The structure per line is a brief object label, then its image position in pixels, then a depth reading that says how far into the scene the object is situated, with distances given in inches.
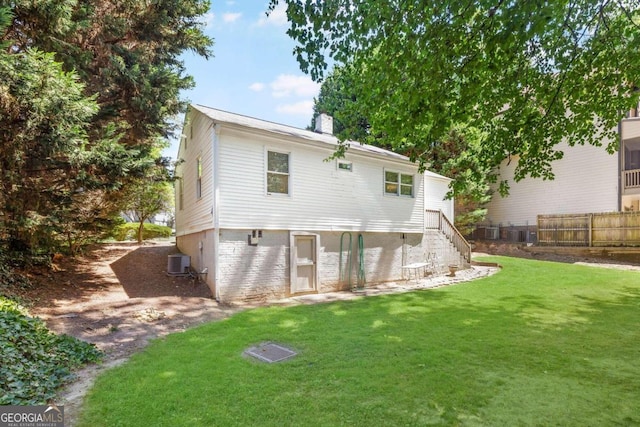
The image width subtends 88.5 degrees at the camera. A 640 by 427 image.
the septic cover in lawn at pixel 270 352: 216.5
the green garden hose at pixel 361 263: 498.3
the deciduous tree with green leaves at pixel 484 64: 186.2
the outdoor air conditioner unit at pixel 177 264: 462.6
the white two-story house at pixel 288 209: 384.5
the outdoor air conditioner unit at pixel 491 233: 930.1
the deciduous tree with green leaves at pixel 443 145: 281.7
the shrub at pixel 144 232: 896.0
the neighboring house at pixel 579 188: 725.9
